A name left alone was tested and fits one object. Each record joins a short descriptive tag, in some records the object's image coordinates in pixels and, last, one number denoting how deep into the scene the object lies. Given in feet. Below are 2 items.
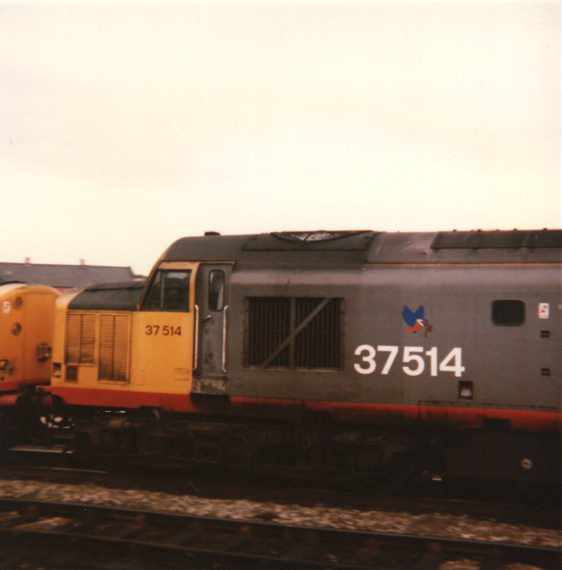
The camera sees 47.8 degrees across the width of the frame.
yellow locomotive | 38.27
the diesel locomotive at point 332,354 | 27.86
